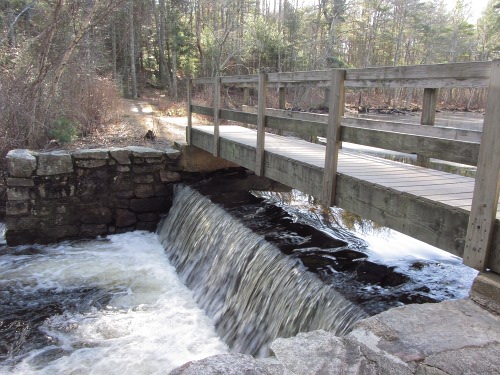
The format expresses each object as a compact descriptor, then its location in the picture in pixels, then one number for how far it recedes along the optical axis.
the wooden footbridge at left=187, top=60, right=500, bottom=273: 2.60
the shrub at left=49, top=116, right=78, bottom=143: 8.97
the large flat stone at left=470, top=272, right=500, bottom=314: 2.53
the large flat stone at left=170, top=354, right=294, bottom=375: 2.01
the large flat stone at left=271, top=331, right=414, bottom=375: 2.05
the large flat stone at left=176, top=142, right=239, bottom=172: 8.63
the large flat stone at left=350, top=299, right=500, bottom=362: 2.20
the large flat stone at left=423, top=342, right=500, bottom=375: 2.03
